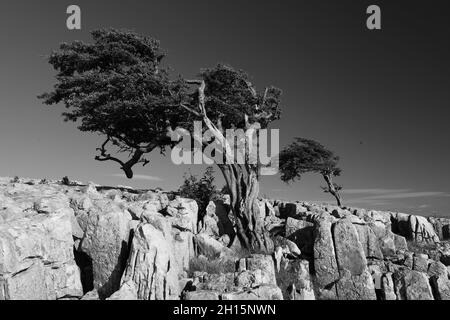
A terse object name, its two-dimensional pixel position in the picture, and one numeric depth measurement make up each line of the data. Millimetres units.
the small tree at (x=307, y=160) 45719
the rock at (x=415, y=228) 25500
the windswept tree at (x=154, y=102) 23988
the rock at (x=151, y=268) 12602
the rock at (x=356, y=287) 16328
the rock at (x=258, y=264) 16042
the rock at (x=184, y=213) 19266
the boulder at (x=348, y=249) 18391
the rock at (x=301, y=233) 20812
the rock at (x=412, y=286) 16234
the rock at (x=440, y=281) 16328
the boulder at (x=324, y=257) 18056
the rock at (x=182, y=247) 16391
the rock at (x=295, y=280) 15016
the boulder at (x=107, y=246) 13508
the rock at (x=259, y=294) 11664
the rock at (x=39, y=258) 11227
